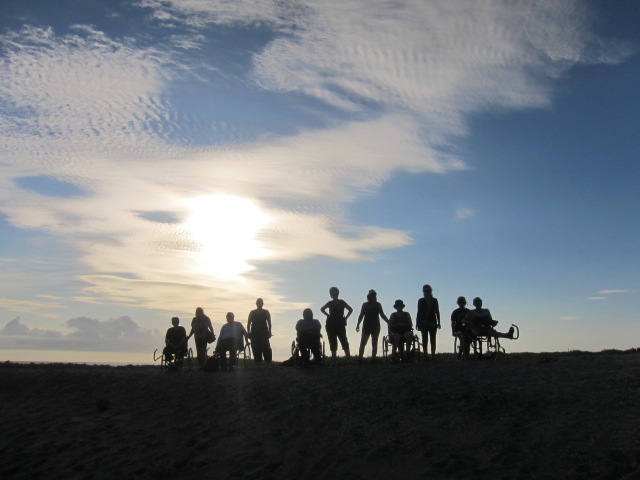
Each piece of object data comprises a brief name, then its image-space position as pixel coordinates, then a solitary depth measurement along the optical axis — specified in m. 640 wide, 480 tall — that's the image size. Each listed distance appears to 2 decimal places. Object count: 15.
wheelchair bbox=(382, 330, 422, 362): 17.77
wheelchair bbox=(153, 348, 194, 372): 20.20
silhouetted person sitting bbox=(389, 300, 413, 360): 17.59
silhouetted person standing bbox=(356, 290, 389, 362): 17.98
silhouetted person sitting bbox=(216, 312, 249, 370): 19.38
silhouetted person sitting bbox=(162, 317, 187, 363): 20.30
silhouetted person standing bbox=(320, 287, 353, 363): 17.89
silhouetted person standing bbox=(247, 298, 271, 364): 19.84
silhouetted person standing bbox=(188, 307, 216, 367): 20.19
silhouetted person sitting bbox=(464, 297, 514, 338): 17.47
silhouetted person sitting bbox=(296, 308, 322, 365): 18.03
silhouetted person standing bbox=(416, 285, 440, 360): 17.64
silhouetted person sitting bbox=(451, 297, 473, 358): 17.80
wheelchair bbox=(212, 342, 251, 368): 19.39
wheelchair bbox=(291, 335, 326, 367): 18.08
